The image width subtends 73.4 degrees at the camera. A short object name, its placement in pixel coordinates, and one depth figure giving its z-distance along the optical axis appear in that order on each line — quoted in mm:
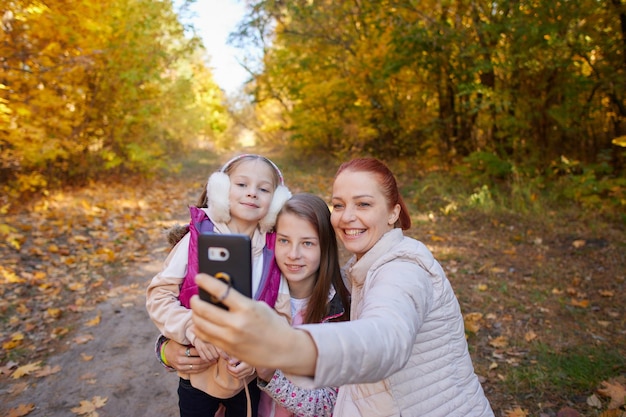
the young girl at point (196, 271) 2034
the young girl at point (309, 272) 2127
